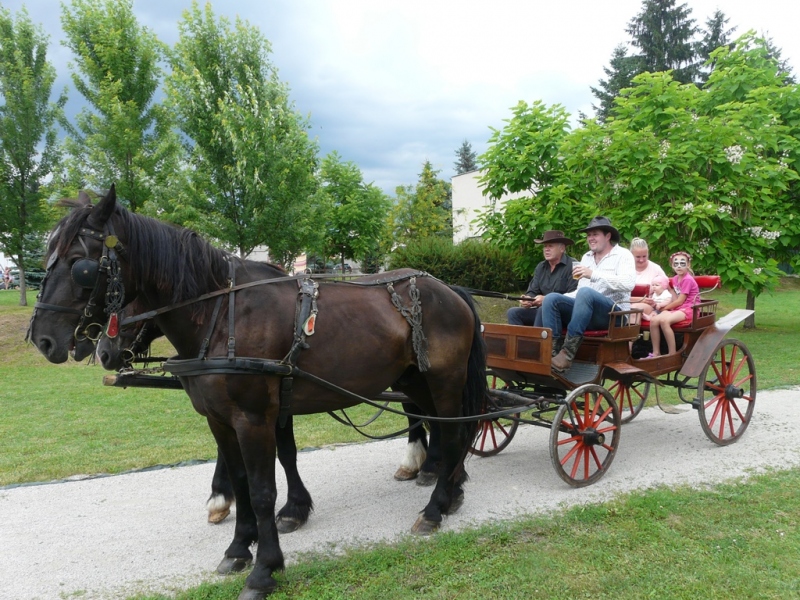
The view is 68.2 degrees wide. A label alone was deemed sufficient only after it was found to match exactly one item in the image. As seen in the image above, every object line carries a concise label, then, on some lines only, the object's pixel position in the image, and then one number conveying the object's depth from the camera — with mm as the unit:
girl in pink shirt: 5973
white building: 37094
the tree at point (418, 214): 30969
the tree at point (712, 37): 33250
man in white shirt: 5129
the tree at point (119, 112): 11992
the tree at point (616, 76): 33844
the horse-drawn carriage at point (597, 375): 4953
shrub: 19156
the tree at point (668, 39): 33438
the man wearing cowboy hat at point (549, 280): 5777
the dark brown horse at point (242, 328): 3104
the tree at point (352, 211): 24047
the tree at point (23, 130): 14992
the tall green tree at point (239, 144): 12156
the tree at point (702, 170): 10836
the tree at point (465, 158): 59719
